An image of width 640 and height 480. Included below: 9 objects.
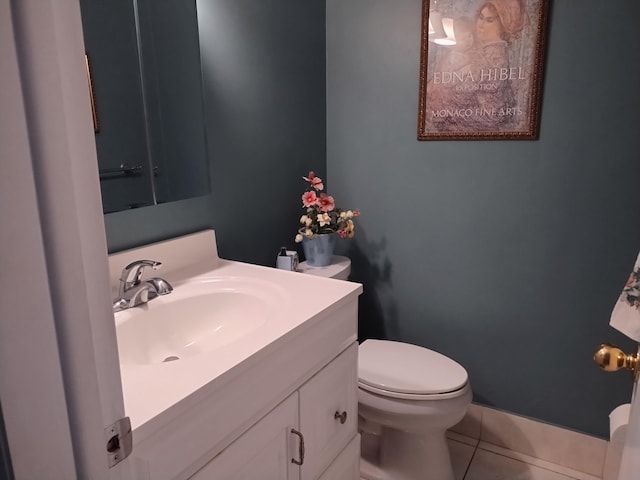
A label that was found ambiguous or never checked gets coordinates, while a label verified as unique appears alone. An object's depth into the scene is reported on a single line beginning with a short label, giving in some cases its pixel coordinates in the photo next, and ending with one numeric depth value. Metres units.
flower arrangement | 1.79
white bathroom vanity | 0.78
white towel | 0.70
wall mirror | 1.22
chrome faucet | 1.17
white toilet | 1.57
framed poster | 1.65
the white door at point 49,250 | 0.38
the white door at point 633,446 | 0.68
